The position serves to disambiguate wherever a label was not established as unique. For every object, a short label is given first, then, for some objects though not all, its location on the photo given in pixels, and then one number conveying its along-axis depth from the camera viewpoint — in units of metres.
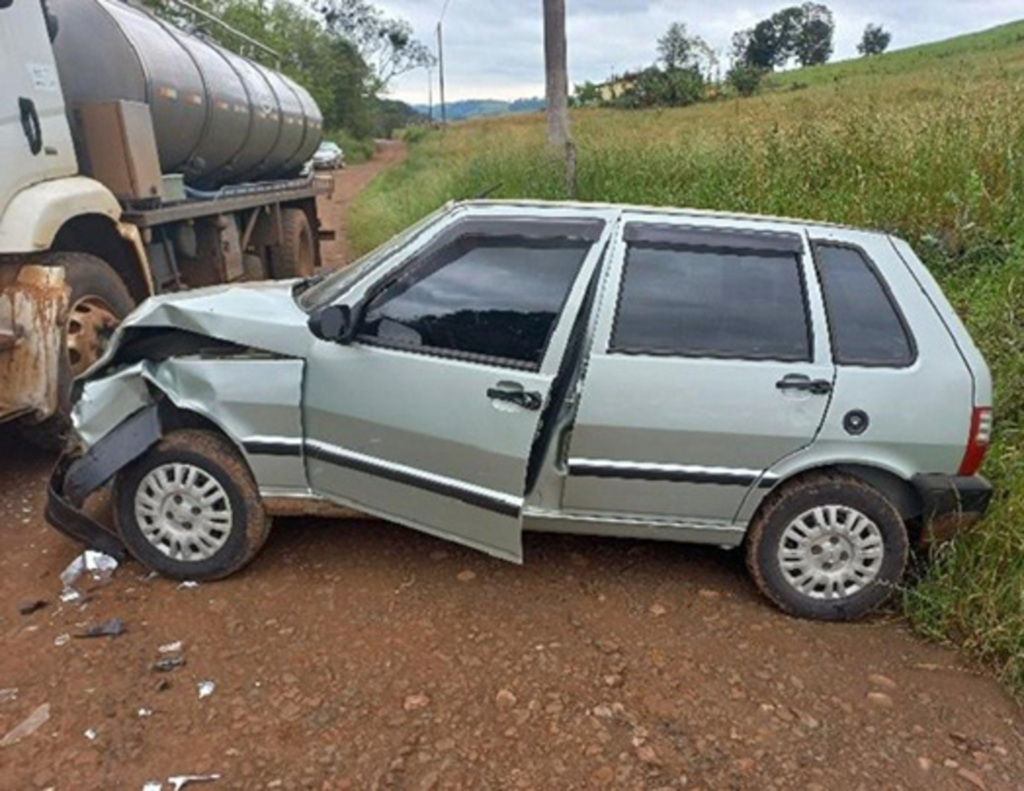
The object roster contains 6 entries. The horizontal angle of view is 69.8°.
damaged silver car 2.85
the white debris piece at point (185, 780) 2.19
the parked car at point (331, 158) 22.80
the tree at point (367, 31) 58.12
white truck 3.94
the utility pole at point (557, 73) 10.44
